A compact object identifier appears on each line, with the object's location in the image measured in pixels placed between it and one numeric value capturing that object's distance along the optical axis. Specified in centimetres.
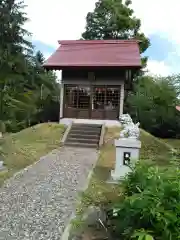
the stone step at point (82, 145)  830
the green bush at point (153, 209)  150
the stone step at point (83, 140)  863
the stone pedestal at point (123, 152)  459
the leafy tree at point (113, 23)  1579
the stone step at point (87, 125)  991
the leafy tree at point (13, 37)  1500
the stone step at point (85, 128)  963
